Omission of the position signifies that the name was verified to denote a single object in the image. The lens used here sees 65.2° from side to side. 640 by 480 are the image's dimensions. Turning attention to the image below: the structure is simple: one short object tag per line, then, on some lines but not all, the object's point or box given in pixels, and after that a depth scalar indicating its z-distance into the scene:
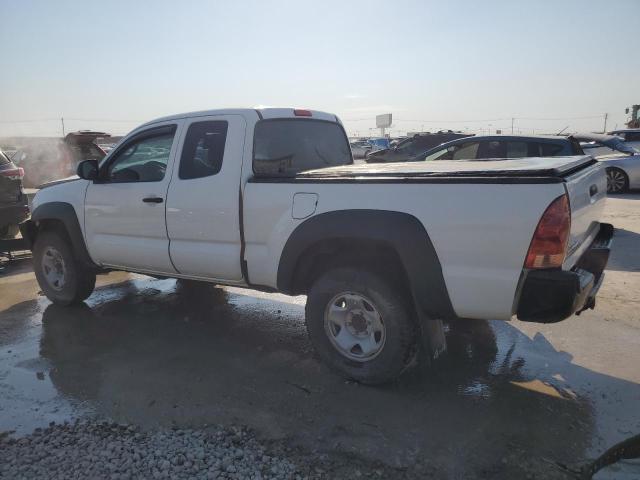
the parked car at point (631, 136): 14.52
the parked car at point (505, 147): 8.05
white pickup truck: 2.94
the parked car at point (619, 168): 13.21
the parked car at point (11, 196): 7.69
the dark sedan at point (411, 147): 15.21
